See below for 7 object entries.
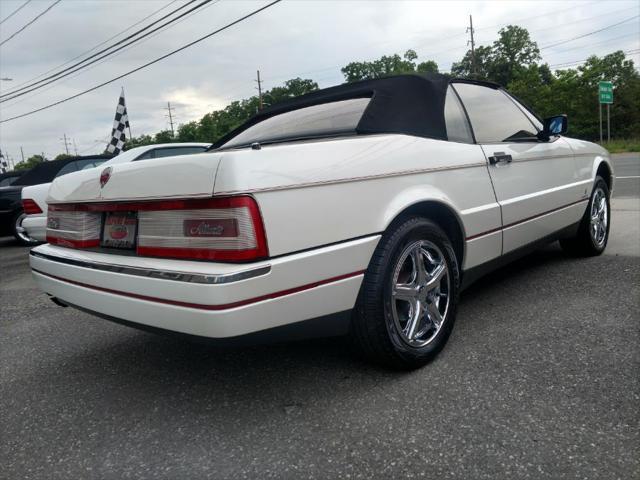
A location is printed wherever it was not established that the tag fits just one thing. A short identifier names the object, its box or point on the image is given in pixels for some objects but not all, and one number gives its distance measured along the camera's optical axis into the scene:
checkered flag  11.15
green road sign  30.19
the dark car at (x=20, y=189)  7.86
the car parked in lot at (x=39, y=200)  6.80
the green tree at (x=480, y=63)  72.71
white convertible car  1.80
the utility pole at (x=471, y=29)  55.01
